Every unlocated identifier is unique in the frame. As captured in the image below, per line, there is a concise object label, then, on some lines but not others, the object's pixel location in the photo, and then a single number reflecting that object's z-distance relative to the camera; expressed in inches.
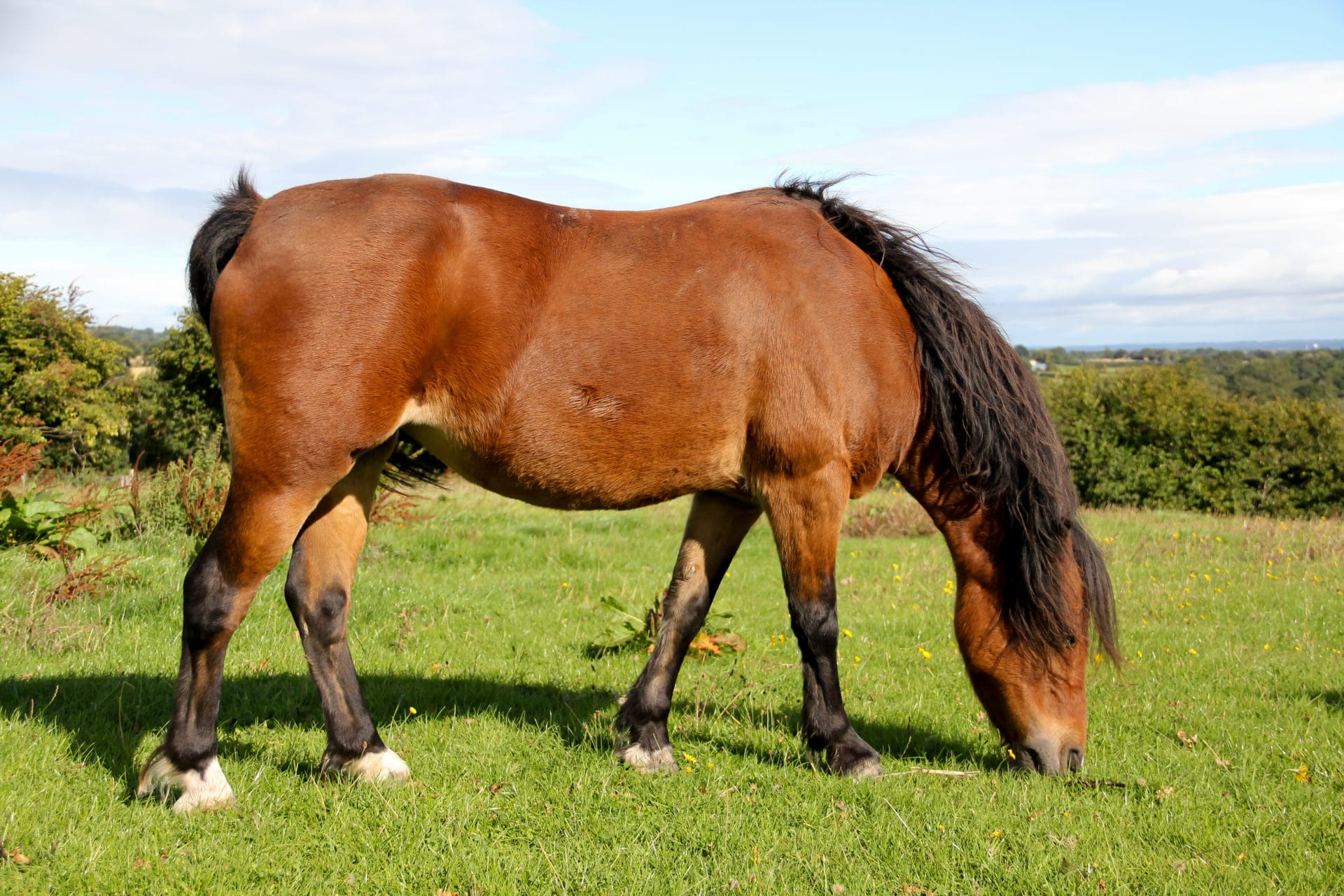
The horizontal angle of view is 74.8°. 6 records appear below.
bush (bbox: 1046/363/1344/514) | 1058.1
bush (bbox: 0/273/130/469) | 1053.2
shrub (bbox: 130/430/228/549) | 328.8
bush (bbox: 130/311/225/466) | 1133.7
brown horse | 133.0
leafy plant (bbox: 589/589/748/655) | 231.5
